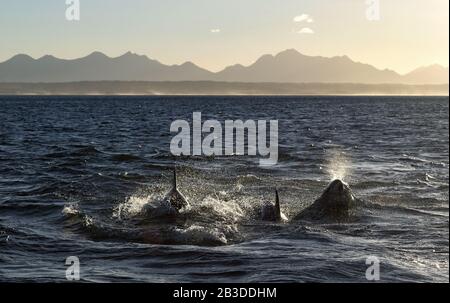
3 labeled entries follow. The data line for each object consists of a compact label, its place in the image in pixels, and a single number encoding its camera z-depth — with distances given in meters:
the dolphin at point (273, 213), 18.47
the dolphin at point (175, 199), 19.24
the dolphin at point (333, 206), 18.78
